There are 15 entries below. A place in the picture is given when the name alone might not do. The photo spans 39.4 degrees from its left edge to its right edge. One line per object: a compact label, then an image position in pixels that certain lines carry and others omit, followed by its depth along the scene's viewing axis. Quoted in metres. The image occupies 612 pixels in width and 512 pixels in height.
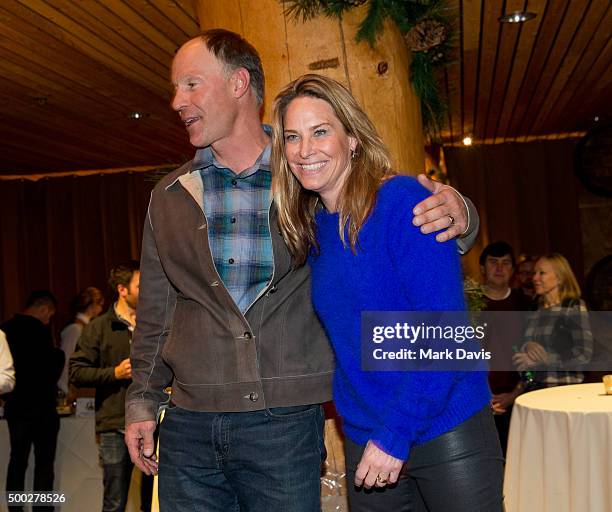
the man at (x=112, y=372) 4.48
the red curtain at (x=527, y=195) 10.05
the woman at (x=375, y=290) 1.64
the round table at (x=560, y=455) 3.30
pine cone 2.82
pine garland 2.67
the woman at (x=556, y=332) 4.48
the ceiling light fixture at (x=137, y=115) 7.47
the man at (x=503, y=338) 4.84
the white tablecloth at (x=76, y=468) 5.40
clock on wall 9.66
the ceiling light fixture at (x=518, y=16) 5.38
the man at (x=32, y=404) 5.29
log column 2.69
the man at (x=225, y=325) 1.85
